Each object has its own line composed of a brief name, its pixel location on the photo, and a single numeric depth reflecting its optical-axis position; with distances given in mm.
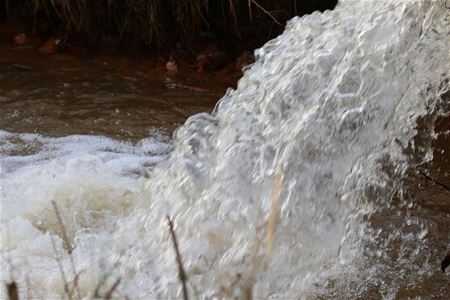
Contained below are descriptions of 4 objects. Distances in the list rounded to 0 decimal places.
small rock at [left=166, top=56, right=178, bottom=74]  9062
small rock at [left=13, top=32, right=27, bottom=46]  9719
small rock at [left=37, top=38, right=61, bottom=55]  9500
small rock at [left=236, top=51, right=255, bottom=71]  8984
